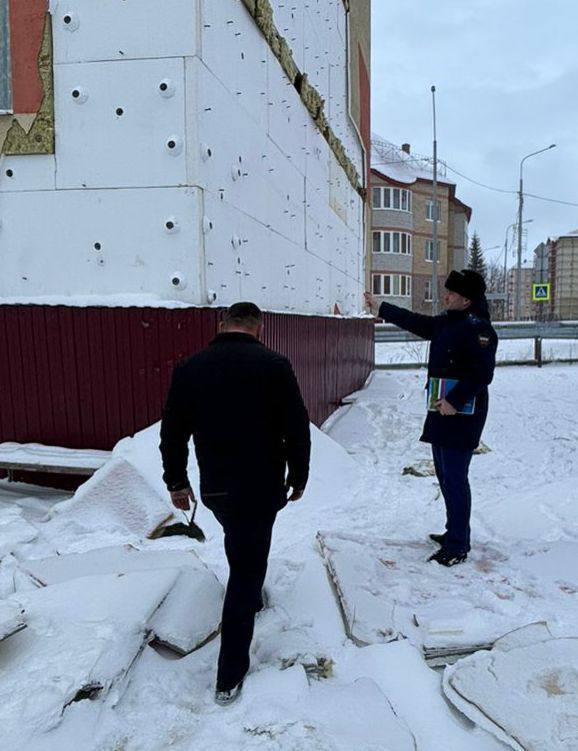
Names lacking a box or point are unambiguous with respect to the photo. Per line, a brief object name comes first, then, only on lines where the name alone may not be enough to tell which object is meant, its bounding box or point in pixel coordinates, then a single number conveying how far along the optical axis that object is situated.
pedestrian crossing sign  25.05
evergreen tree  58.56
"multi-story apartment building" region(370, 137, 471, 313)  40.00
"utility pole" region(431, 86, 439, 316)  24.07
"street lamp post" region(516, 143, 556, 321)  29.53
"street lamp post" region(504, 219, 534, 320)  54.30
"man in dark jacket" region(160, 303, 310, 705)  2.68
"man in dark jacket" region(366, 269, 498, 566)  3.94
